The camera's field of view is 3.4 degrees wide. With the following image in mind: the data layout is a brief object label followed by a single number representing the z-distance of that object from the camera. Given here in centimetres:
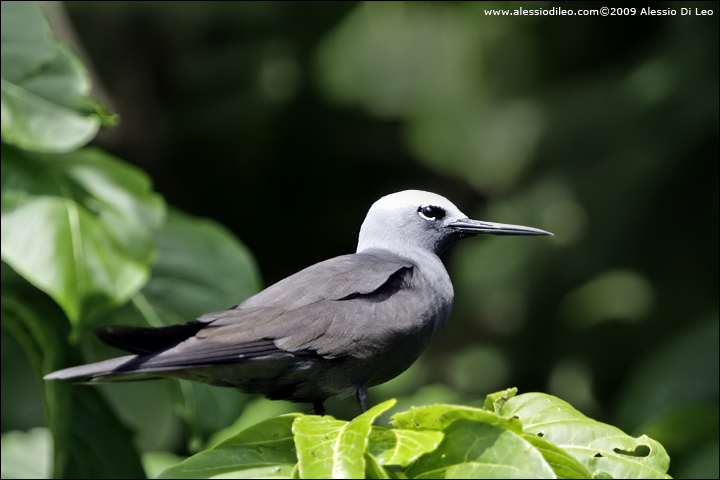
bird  482
